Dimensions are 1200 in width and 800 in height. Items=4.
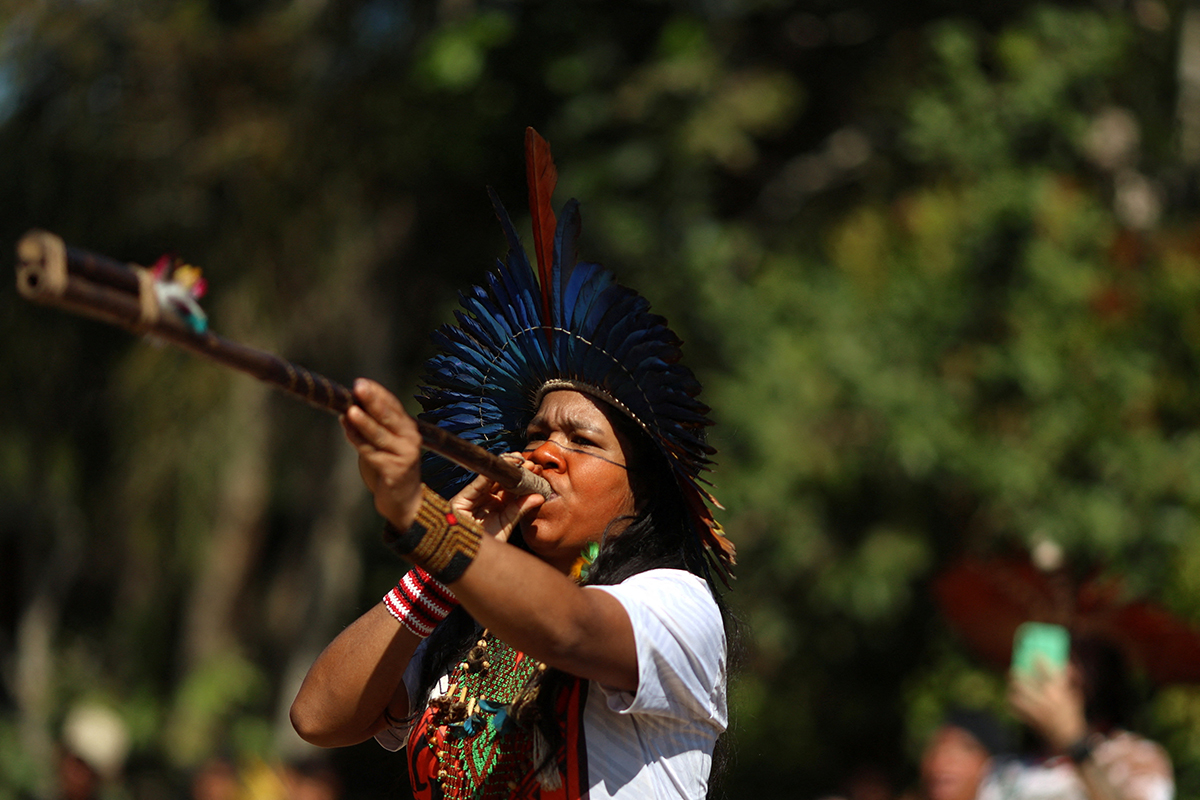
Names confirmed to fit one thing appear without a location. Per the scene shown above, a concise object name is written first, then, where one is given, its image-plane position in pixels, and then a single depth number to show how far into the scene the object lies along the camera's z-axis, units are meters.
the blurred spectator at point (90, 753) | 13.62
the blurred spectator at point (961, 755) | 10.46
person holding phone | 8.34
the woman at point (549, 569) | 3.85
